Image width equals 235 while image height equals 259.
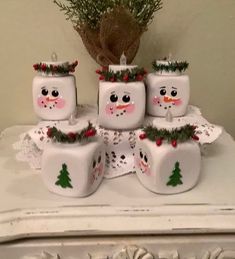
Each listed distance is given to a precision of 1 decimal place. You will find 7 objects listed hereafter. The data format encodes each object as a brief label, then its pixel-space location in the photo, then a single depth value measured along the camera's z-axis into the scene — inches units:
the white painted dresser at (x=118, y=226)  19.4
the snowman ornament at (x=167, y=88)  26.5
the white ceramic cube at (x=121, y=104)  23.6
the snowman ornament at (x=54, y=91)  26.0
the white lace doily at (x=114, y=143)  24.4
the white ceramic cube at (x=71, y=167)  20.4
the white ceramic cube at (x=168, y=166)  20.5
